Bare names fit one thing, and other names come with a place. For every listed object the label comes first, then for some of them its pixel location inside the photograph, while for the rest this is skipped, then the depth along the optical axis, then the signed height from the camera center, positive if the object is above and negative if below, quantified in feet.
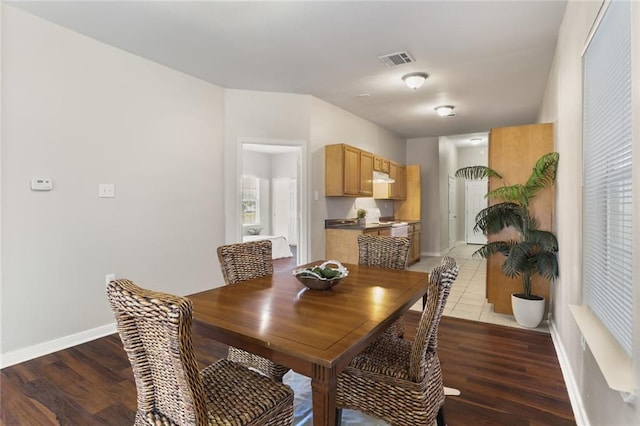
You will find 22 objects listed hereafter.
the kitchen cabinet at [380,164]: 18.98 +2.75
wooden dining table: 3.58 -1.52
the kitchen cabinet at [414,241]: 21.34 -2.11
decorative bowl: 5.79 -1.21
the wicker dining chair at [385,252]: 7.98 -1.06
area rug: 5.94 -3.86
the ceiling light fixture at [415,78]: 12.57 +5.06
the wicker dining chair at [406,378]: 4.56 -2.57
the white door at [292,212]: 31.63 -0.23
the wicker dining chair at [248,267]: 6.40 -1.25
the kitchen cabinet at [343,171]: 15.85 +1.94
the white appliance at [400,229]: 18.61 -1.12
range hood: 19.07 +1.92
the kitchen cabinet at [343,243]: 15.71 -1.66
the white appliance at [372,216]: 19.99 -0.39
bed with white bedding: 24.39 -2.78
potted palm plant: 9.88 -0.88
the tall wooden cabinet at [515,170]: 11.05 +1.42
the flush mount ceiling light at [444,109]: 16.67 +5.13
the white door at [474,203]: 31.55 +0.68
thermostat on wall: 8.70 +0.68
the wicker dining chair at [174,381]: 3.19 -1.89
